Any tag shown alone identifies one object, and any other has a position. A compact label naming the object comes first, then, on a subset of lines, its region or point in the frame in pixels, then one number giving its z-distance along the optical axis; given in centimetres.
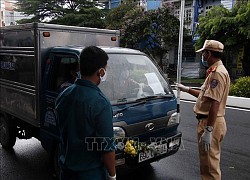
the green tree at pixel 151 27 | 1988
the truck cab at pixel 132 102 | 339
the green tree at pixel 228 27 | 1500
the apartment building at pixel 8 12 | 4644
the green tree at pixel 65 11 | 2353
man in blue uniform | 192
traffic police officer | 313
